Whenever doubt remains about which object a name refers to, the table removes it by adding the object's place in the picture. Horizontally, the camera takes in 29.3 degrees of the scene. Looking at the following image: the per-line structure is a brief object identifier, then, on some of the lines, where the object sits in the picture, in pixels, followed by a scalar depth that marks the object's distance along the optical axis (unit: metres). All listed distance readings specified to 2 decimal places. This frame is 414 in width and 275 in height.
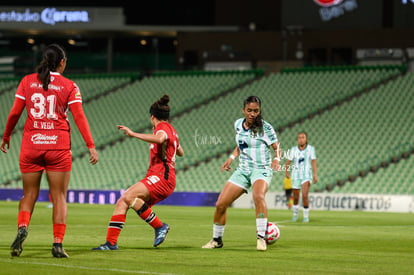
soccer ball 12.80
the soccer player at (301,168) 21.36
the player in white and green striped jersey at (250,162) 12.27
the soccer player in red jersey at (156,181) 11.58
